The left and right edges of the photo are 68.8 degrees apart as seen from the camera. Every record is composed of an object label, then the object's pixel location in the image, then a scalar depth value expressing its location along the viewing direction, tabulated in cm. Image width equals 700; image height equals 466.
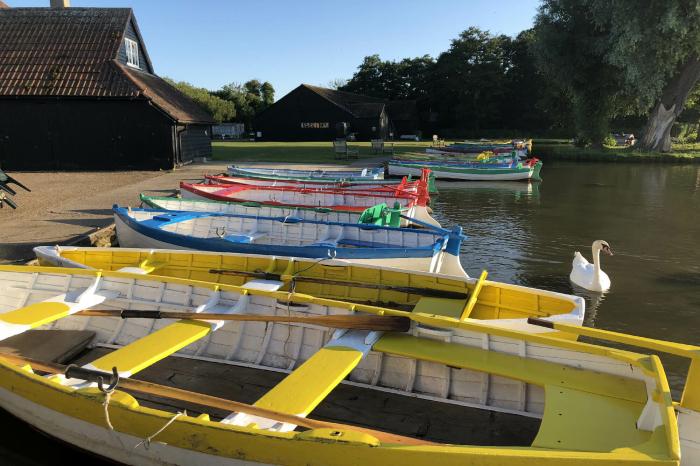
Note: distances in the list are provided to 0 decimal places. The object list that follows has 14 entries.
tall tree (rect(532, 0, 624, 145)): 3622
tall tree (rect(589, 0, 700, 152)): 2852
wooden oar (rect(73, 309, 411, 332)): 508
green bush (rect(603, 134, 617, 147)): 4484
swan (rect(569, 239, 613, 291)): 949
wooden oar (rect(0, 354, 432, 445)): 357
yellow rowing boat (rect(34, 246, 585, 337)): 616
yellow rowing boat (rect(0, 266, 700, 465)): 343
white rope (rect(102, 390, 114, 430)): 389
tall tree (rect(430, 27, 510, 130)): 6781
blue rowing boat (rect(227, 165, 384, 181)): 1908
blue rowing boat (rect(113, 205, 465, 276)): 871
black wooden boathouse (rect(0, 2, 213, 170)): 2438
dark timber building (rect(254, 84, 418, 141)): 5828
